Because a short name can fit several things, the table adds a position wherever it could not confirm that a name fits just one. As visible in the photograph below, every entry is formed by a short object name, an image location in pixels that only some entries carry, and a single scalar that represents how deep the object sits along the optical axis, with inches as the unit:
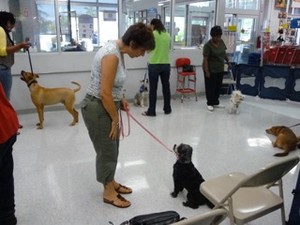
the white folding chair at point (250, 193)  54.7
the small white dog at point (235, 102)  181.2
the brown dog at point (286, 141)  126.4
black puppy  84.4
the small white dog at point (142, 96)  200.1
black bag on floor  64.7
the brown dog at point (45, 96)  150.1
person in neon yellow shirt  165.0
